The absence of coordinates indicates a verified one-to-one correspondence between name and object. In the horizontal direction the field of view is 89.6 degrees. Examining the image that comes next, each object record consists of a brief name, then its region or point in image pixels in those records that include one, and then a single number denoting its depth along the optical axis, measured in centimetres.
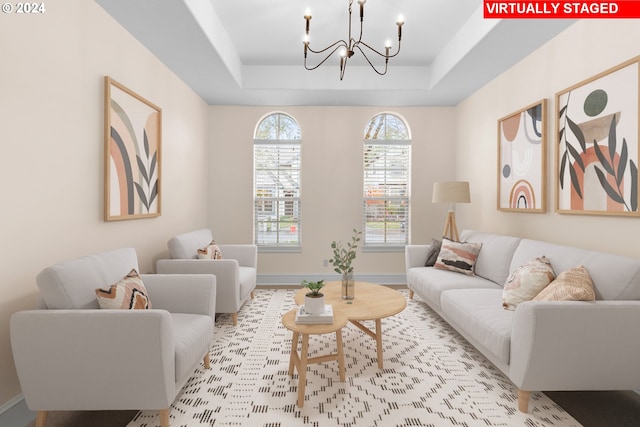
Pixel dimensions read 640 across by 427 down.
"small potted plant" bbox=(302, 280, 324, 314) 226
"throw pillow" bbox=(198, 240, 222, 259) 362
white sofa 190
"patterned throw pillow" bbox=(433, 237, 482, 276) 365
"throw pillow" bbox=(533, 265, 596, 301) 202
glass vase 288
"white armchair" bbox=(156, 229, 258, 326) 324
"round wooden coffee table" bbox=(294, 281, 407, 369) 247
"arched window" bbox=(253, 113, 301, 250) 523
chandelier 232
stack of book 222
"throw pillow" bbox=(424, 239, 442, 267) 410
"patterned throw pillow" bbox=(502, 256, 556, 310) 244
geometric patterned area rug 197
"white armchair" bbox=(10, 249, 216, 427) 170
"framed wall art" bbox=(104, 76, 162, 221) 268
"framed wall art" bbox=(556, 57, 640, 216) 230
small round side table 210
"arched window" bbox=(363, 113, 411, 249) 525
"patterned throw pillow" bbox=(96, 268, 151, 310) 195
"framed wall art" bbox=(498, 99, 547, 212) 320
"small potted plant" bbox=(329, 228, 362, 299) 281
